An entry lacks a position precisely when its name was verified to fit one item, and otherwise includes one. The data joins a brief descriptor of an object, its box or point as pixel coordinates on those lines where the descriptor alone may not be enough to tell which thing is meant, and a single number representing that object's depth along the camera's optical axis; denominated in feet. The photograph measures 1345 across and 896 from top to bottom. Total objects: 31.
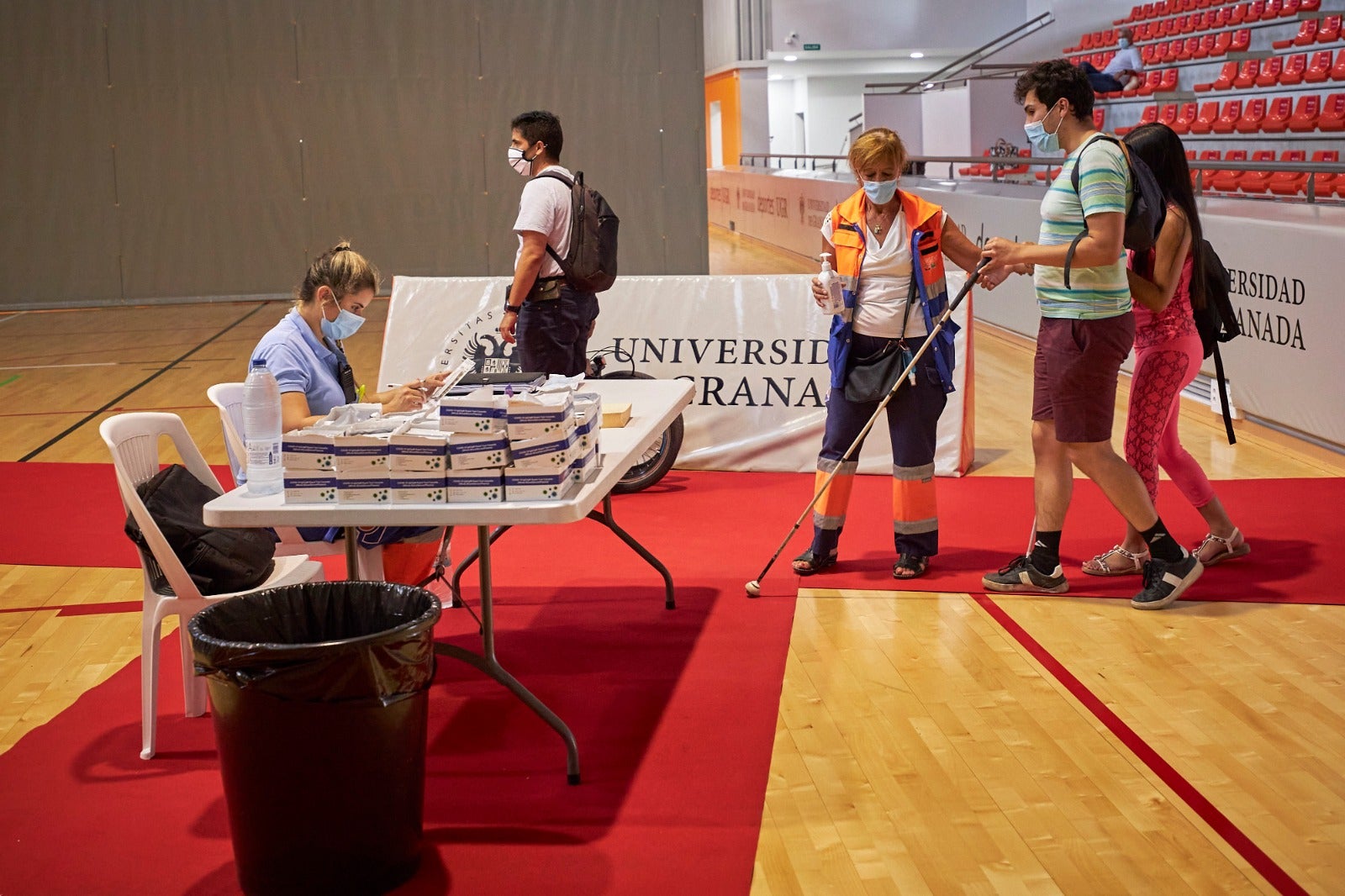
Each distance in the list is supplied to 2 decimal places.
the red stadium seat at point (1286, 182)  33.91
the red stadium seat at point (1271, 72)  43.52
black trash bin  7.67
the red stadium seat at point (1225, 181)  36.78
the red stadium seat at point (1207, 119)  44.60
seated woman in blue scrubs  11.30
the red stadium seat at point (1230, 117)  43.27
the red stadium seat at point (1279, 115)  40.52
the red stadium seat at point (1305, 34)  42.70
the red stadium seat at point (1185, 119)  45.91
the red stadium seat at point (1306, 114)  38.91
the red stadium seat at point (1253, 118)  41.75
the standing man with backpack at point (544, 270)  16.15
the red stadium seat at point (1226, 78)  46.42
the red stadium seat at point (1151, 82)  52.42
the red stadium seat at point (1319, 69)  40.50
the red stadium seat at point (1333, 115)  37.24
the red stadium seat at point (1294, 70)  42.14
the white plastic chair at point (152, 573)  10.07
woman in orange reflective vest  13.56
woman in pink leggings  12.86
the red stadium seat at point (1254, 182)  35.22
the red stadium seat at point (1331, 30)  41.27
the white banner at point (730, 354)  19.22
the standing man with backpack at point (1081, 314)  11.98
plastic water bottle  9.75
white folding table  8.99
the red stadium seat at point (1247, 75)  45.14
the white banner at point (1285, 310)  18.07
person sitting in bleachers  49.88
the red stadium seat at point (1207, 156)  38.65
